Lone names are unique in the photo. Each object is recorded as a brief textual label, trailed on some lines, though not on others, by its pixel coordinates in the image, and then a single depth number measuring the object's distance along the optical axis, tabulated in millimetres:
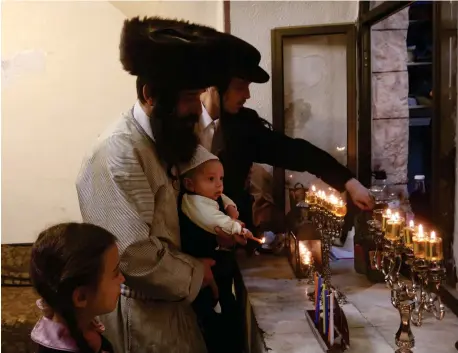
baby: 1134
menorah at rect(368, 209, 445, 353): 833
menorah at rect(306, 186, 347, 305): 1209
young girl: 879
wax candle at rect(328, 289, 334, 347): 956
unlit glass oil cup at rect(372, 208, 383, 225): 1103
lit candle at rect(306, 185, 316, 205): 1322
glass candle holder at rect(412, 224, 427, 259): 829
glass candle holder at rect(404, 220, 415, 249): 871
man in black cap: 1229
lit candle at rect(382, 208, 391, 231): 921
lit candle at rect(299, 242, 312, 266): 1344
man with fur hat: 1016
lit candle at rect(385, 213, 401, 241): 895
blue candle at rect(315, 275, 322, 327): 1061
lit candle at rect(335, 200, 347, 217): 1187
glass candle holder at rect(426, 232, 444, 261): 819
